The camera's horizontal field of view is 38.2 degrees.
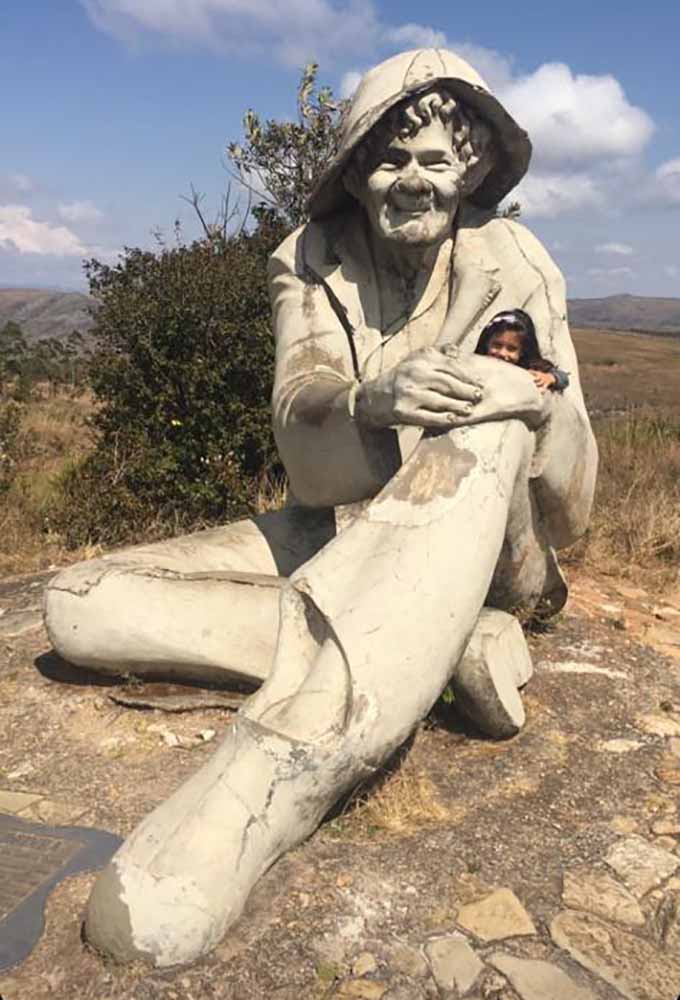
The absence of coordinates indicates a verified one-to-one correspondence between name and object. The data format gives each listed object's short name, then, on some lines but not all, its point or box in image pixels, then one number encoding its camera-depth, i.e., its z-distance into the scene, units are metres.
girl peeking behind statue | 3.04
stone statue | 2.31
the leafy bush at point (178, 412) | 6.21
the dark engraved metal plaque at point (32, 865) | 2.19
